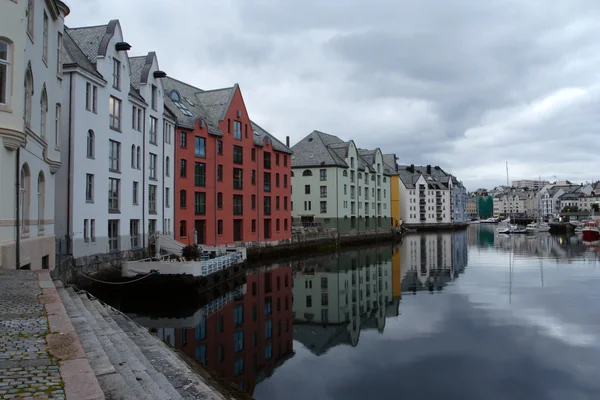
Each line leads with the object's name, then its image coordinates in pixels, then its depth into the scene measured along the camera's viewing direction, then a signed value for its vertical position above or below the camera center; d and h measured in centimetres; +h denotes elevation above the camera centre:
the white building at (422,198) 12114 +478
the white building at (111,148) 2605 +476
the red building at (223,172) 4034 +467
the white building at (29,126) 1402 +333
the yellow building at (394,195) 9712 +453
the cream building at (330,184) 7113 +528
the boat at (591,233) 8506 -376
